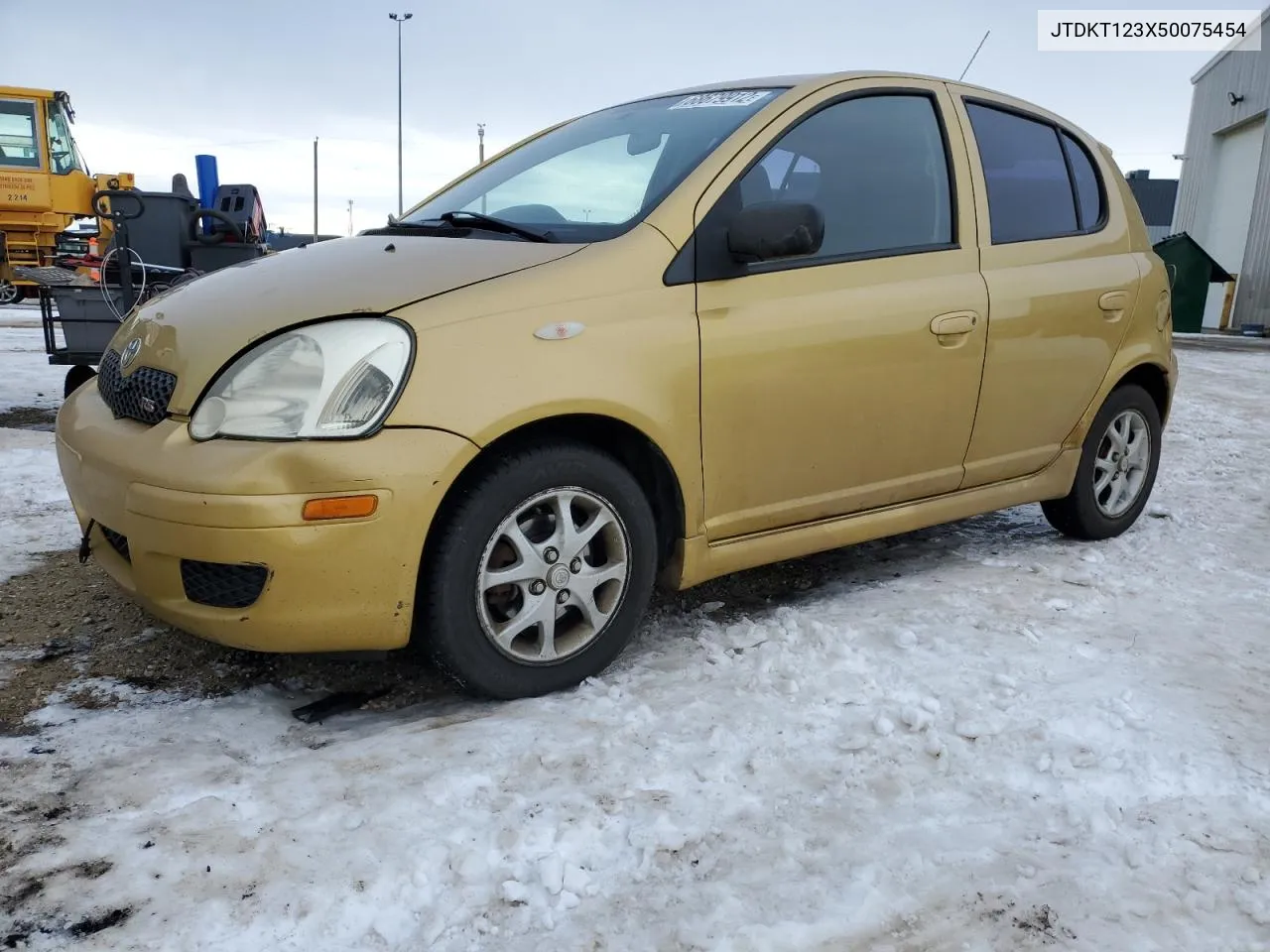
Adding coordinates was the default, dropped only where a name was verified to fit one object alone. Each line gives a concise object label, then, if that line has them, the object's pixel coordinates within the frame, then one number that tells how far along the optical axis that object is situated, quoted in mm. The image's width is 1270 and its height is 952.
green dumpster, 21406
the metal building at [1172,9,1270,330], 22234
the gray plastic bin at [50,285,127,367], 5930
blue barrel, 8977
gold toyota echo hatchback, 2293
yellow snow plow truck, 16281
